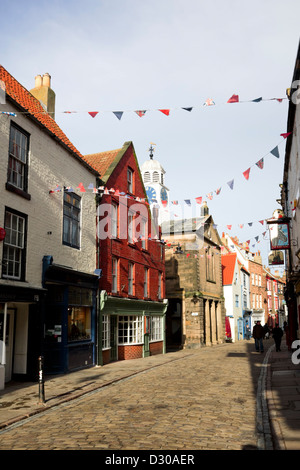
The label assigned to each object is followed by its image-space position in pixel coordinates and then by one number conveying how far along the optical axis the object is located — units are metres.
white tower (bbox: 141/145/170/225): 47.51
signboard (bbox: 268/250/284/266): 26.17
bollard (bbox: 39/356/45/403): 9.98
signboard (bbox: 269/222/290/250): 23.14
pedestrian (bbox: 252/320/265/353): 23.54
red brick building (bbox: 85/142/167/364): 19.45
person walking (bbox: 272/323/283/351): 24.42
